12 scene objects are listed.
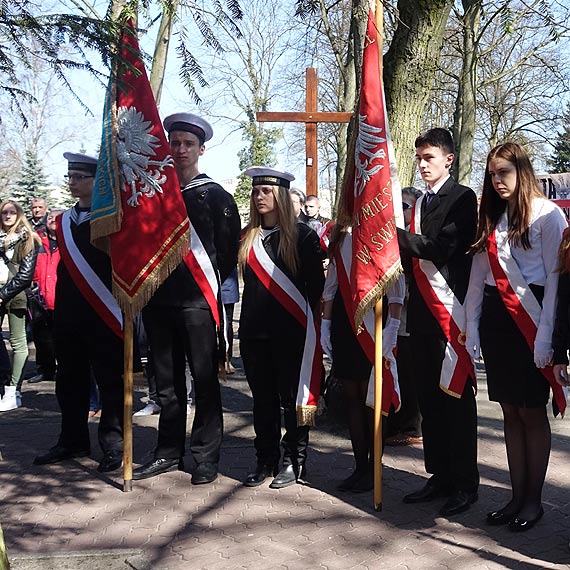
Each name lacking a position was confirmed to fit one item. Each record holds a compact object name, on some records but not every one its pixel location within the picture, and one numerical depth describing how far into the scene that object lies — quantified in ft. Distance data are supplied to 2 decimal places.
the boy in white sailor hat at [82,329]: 19.26
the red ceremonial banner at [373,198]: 15.56
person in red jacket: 28.99
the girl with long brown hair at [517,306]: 13.92
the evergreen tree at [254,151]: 116.57
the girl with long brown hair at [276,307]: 17.35
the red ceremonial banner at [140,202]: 17.25
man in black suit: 15.43
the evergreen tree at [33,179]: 130.82
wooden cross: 34.27
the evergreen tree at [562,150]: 95.35
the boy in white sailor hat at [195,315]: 17.89
